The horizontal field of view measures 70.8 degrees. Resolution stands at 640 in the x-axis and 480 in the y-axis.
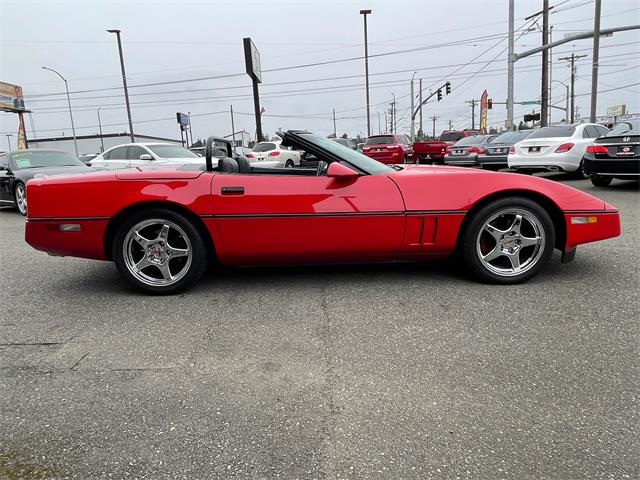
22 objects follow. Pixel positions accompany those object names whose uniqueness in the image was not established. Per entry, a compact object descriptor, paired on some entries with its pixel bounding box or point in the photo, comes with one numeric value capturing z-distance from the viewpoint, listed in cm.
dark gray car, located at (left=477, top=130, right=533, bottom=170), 1282
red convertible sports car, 329
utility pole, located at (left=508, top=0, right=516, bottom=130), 2072
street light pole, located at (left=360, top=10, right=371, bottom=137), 3225
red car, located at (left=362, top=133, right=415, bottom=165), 1780
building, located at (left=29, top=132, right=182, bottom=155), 6300
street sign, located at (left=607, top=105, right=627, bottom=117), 7631
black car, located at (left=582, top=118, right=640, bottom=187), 784
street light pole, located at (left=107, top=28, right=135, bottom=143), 2828
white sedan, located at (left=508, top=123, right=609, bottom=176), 1019
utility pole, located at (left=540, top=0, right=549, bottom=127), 2403
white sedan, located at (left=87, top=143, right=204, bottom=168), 1088
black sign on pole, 1638
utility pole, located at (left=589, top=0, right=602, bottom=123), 1981
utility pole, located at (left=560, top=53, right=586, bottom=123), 5104
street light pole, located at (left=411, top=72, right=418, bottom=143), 3993
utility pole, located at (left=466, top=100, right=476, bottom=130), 7976
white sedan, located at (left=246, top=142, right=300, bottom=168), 1778
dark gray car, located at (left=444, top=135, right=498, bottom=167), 1324
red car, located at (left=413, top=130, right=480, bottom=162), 1914
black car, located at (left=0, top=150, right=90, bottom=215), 837
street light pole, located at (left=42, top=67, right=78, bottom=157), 3415
